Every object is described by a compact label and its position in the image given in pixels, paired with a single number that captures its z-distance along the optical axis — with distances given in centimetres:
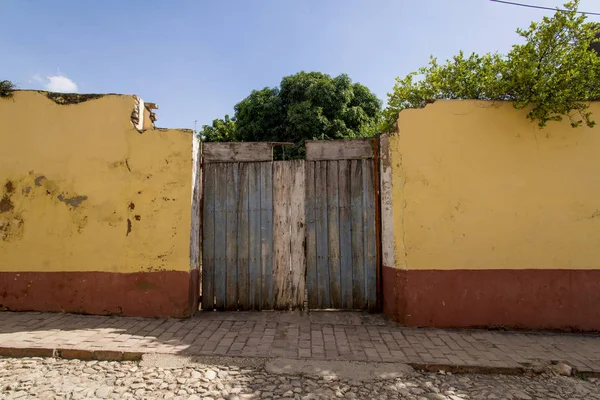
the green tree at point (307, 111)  1251
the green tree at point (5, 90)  480
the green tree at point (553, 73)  416
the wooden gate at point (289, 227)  495
